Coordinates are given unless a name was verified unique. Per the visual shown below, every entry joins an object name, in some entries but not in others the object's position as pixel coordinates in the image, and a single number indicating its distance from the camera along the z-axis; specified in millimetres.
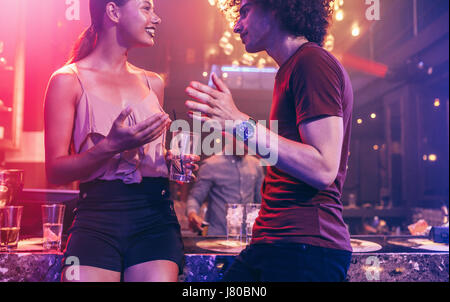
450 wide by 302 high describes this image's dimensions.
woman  1251
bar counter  1413
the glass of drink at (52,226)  1502
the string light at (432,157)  7196
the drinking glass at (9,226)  1490
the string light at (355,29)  4884
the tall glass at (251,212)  1790
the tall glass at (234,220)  1802
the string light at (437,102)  7105
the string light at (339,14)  4215
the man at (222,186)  3816
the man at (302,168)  1101
